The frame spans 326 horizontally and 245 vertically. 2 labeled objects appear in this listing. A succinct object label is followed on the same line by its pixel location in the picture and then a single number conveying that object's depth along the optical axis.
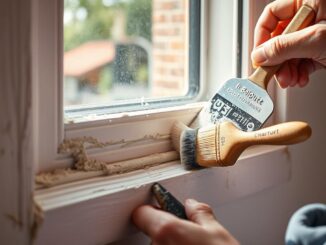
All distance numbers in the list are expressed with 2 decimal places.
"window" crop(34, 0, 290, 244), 0.55
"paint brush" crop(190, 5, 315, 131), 0.68
